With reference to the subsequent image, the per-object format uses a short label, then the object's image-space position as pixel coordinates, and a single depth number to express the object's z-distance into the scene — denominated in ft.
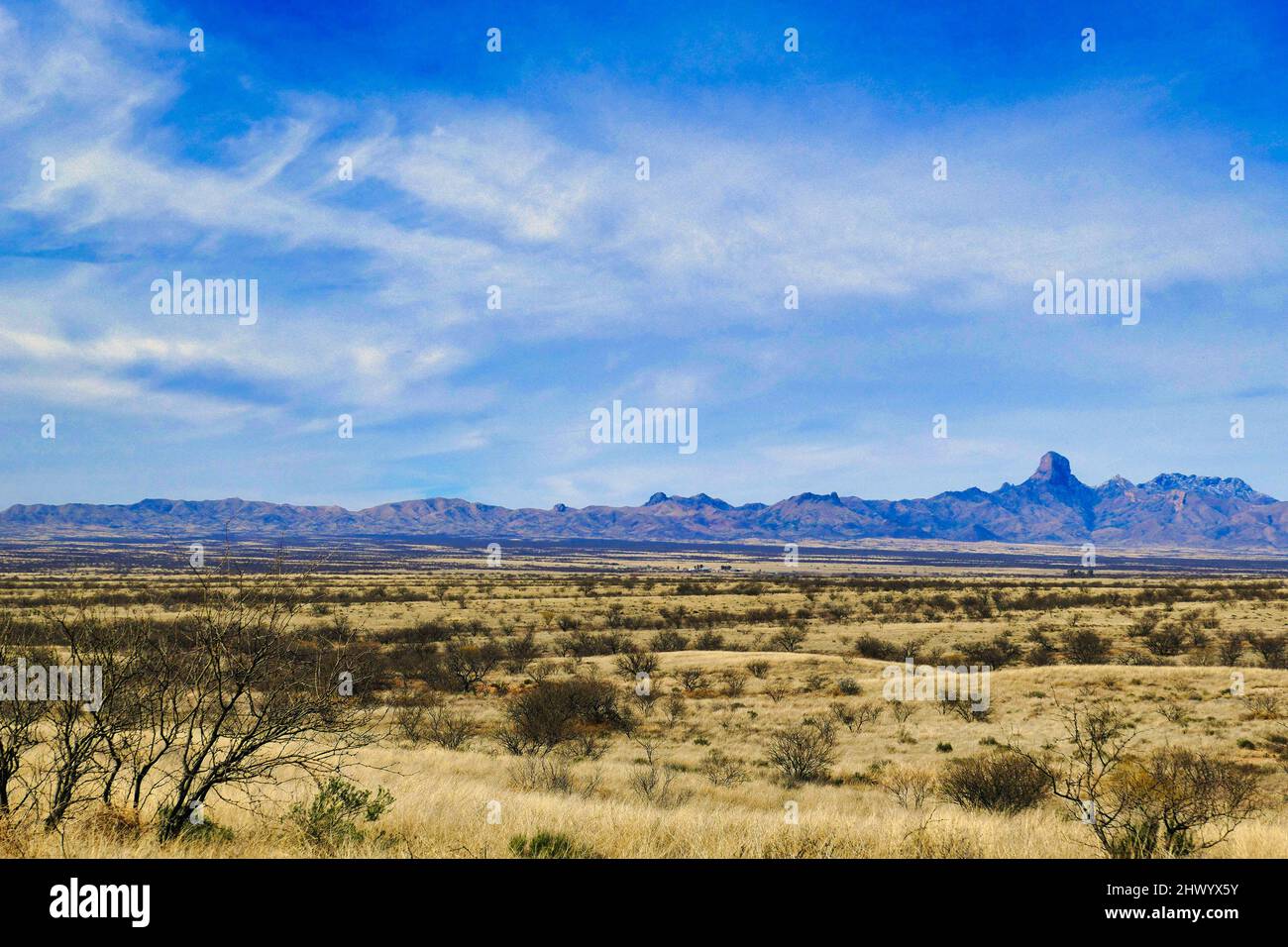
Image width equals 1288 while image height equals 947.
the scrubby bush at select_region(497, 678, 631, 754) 76.38
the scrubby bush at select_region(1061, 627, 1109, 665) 131.34
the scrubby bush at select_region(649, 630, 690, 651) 152.05
